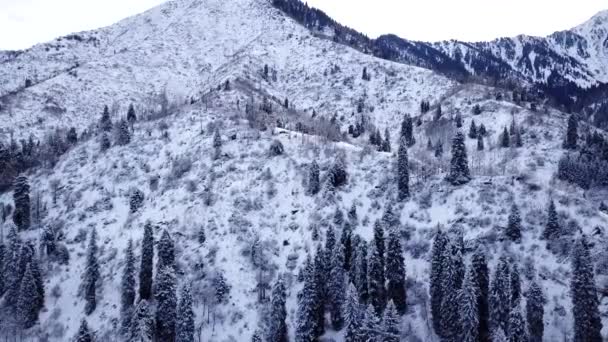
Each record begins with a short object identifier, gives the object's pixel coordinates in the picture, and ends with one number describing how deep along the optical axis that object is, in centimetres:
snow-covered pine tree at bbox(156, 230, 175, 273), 10206
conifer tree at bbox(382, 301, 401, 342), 7350
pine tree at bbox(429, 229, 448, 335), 8199
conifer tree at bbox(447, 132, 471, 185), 10906
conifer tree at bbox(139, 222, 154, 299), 9862
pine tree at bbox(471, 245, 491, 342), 7781
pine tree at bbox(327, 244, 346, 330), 8856
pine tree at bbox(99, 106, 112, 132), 15450
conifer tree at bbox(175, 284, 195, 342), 8625
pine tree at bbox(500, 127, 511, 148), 14612
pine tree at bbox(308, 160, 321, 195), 11931
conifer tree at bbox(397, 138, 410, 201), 11156
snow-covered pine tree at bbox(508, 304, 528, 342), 6912
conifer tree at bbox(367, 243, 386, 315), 8719
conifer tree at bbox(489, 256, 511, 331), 7494
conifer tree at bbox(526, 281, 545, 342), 7588
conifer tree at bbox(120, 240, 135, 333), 9638
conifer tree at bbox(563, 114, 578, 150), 14050
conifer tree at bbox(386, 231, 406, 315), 8775
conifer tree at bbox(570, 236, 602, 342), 7131
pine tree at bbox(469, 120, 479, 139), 15938
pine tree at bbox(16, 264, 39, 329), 9925
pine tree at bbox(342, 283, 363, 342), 7519
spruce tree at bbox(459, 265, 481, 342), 7231
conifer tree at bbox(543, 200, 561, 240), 8969
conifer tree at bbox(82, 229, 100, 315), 10062
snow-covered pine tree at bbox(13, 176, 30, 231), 12375
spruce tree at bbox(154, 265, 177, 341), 8812
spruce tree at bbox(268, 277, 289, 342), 8688
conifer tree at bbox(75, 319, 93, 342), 8856
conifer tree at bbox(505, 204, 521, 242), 9188
